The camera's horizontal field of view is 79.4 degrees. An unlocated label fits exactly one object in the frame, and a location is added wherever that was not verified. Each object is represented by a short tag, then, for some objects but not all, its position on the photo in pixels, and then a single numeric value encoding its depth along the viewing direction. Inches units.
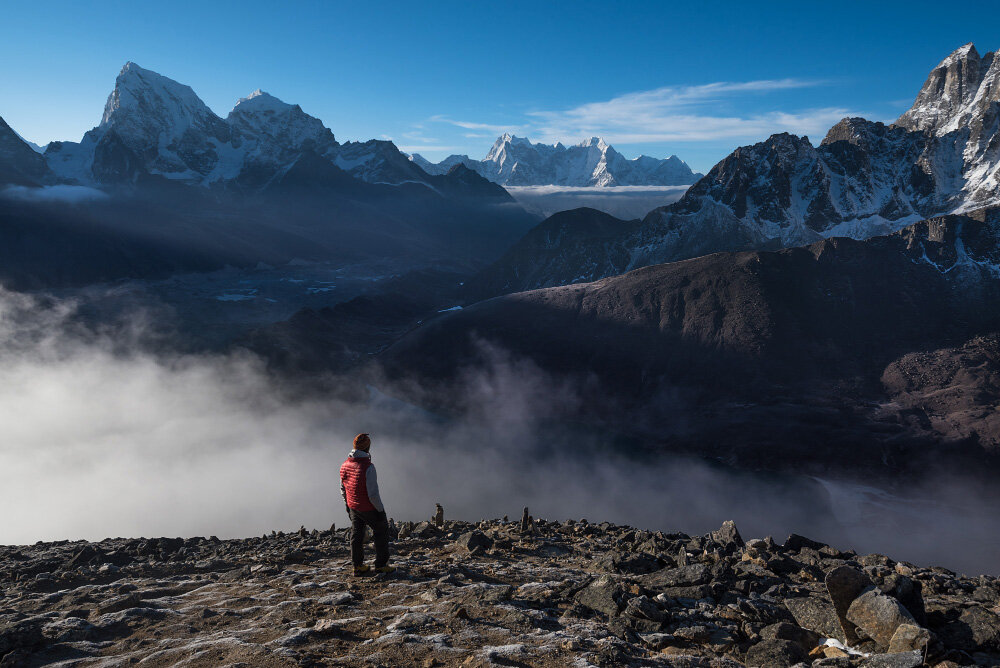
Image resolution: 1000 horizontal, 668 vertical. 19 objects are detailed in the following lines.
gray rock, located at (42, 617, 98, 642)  387.9
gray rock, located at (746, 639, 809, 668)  329.1
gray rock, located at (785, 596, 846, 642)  357.4
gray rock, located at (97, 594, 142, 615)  439.5
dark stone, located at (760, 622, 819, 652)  347.3
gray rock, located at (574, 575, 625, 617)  410.3
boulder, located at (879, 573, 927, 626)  349.7
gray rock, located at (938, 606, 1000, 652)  329.7
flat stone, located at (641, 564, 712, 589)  460.4
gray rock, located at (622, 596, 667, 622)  389.7
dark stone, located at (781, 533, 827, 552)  631.8
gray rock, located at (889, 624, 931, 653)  290.7
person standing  474.9
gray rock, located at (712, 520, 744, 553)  637.9
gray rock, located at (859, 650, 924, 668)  271.1
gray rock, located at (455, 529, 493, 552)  614.2
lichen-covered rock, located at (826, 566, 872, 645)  345.7
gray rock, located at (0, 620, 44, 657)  361.1
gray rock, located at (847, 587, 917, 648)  315.6
